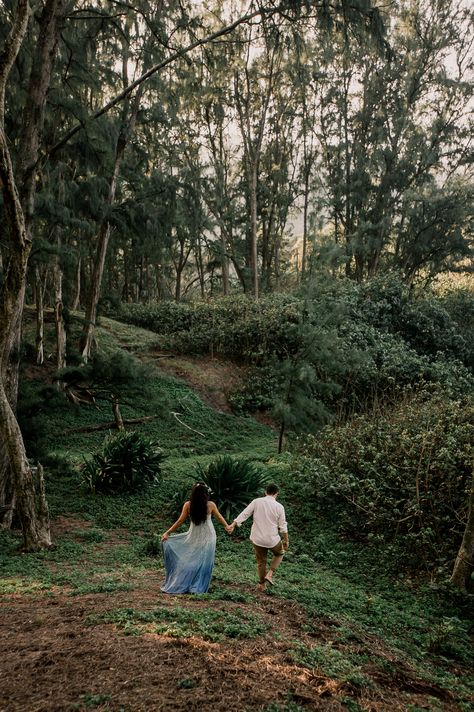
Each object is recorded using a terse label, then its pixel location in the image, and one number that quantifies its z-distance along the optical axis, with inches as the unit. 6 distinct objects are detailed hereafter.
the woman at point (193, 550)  211.8
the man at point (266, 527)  234.7
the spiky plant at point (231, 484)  367.6
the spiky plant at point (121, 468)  406.3
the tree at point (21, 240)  253.6
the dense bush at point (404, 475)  299.7
